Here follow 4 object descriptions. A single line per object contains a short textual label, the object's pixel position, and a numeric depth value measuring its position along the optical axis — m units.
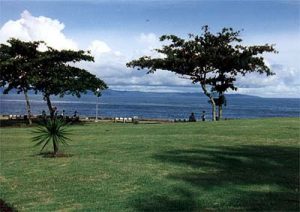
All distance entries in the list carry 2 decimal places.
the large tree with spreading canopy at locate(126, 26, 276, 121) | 47.00
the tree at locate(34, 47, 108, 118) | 43.94
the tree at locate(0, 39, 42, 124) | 42.53
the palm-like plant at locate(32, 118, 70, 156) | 19.66
